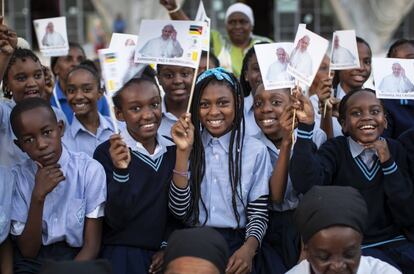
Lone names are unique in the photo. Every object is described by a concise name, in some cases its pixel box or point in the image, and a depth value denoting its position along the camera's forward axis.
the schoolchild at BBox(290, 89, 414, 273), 3.65
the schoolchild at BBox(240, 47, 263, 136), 4.59
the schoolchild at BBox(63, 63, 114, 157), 4.60
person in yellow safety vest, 6.39
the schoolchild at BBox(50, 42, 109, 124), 5.58
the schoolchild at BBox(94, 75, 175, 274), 3.59
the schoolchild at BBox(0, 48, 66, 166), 4.41
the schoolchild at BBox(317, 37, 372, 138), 4.91
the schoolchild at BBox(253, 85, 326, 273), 3.75
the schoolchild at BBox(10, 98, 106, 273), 3.59
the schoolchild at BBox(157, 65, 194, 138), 4.57
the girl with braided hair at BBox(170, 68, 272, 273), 3.63
